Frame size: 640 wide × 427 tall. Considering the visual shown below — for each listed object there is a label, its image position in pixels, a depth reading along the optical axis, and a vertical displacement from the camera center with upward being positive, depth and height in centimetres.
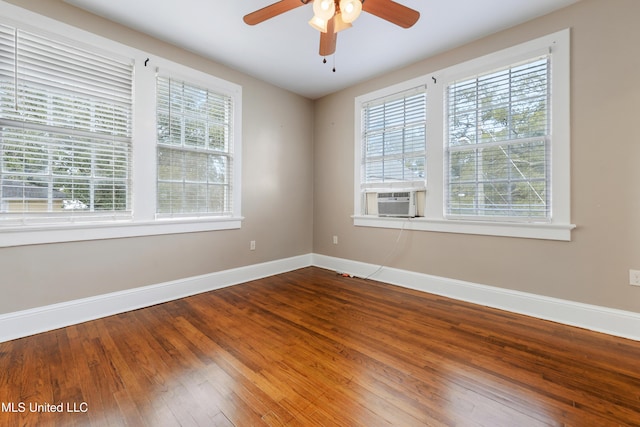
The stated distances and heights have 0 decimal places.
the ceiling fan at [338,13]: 163 +124
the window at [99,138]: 211 +65
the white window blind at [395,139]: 324 +90
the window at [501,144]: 247 +65
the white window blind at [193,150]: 288 +67
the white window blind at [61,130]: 209 +66
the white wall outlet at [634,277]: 209 -49
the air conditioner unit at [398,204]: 328 +9
